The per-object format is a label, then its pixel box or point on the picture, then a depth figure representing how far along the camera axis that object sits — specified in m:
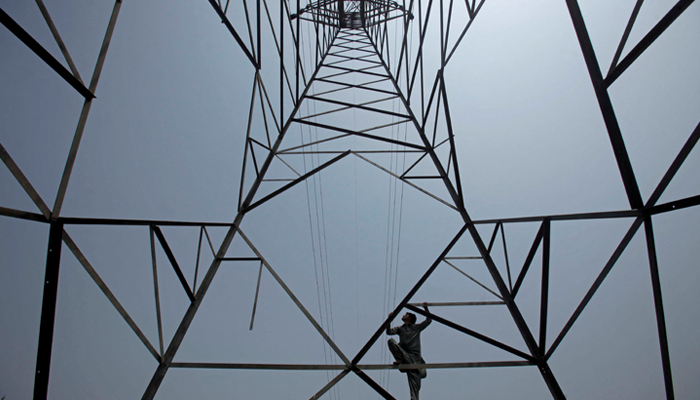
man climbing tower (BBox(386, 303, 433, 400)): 6.58
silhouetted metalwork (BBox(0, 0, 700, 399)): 3.60
